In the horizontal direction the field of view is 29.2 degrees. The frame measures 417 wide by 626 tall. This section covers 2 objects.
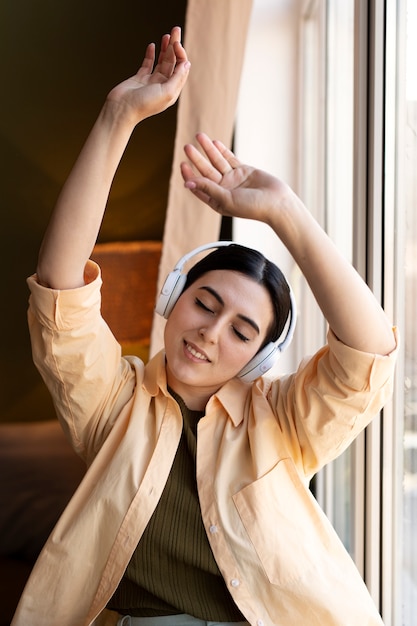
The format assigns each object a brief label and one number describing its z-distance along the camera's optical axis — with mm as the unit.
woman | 1263
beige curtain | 2191
